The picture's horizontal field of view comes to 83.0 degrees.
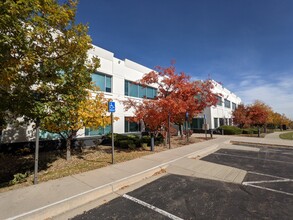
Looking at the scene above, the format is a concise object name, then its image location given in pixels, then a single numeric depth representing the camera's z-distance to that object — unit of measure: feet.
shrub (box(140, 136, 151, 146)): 42.28
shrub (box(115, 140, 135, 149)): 37.37
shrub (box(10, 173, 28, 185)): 19.00
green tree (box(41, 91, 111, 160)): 26.13
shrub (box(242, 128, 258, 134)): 79.67
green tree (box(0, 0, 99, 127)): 13.61
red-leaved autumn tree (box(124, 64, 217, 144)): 36.01
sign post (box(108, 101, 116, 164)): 23.84
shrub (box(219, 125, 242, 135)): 77.51
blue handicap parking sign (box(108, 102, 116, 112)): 23.86
